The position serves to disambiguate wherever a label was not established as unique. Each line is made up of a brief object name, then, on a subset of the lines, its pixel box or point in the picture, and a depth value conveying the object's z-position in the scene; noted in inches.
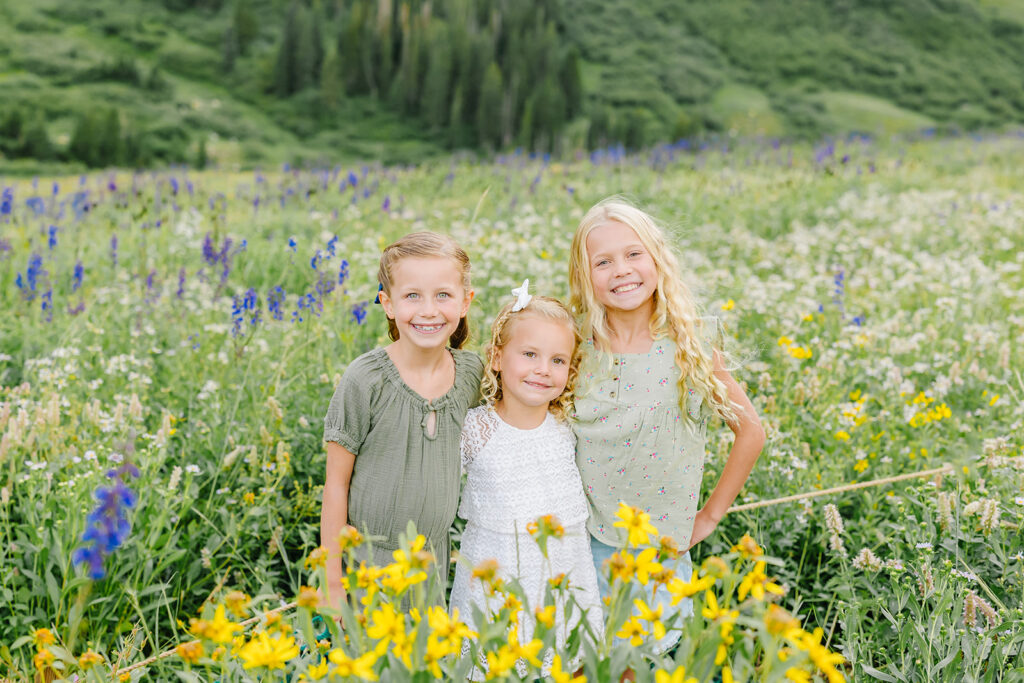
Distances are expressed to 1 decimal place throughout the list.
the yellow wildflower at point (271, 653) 50.9
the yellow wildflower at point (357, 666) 48.8
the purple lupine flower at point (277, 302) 150.6
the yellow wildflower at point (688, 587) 50.7
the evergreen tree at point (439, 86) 1499.8
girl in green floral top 102.1
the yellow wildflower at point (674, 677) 50.0
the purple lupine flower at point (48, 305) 171.5
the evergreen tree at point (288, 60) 1692.9
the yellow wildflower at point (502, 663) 51.3
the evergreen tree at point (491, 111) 1385.3
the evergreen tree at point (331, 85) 1619.1
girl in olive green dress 93.4
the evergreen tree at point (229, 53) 1792.6
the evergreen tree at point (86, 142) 1123.9
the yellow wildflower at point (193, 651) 50.6
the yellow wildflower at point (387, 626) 50.2
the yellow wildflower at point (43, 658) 57.9
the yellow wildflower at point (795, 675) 48.8
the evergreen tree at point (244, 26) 1863.9
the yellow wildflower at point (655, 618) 53.3
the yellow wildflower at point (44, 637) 57.2
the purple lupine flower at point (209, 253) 180.9
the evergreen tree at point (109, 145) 1131.9
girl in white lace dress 95.0
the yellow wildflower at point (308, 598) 50.3
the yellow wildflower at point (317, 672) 51.3
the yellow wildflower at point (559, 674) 54.8
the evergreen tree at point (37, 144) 1147.3
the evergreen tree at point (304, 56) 1702.8
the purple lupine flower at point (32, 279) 177.0
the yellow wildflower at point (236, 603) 50.4
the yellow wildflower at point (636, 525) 55.4
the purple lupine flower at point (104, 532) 51.3
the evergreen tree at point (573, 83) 1467.8
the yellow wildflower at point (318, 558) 55.5
